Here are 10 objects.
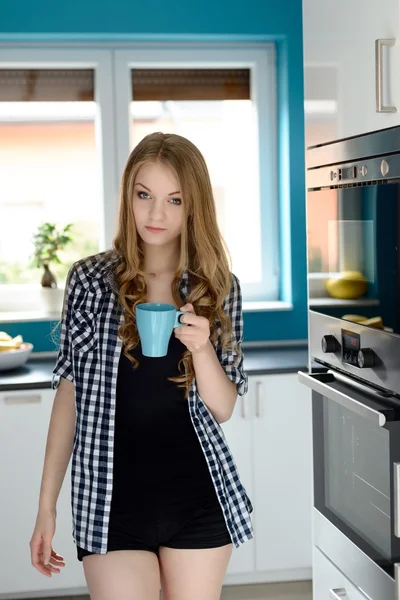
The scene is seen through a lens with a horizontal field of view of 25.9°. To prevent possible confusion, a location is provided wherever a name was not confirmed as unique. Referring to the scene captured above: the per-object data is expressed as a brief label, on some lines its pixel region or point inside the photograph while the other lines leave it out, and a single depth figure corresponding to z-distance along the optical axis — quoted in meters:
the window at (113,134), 3.83
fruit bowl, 3.33
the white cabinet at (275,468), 3.28
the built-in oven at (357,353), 1.70
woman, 1.72
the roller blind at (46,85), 3.81
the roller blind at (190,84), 3.89
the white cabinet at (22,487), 3.19
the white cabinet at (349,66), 1.67
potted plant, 3.80
